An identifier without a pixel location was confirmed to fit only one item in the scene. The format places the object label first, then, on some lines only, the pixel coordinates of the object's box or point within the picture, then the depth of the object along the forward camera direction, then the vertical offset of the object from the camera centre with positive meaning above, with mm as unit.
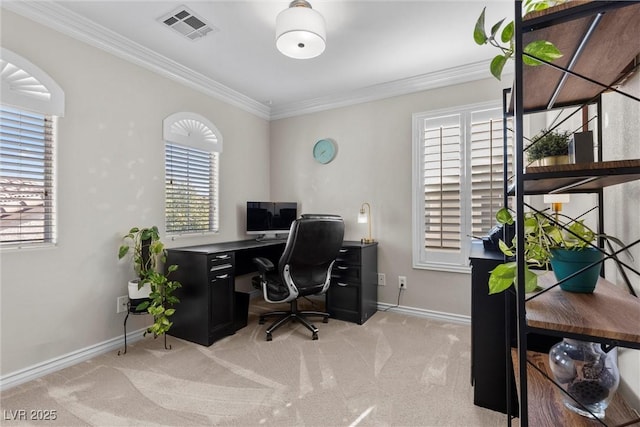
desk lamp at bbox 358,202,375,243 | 3451 -35
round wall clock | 3818 +801
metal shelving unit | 745 +106
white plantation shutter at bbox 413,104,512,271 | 2971 +334
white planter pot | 2498 -624
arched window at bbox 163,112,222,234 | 3039 +442
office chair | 2580 -445
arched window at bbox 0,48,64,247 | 1989 +436
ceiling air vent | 2187 +1434
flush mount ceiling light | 1951 +1199
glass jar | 943 -509
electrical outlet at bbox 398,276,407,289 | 3385 -751
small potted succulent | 1020 +220
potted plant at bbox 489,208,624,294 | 983 -126
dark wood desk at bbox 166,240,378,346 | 2637 -696
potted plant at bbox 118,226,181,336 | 2488 -541
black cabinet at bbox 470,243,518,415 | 1701 -708
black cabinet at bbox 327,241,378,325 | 3137 -741
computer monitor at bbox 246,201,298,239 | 3639 -35
